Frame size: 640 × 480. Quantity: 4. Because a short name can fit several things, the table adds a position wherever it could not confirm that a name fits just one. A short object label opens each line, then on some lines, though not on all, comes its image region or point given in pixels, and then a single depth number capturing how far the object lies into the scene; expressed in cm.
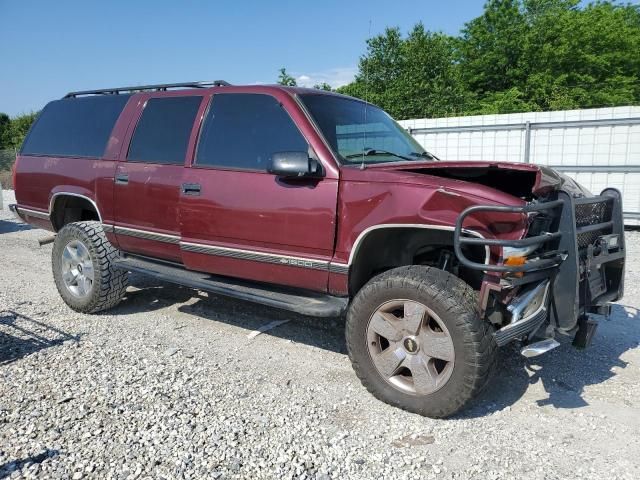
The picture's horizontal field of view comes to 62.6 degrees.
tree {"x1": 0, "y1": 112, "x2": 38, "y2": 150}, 3195
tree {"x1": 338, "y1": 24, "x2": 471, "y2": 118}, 2062
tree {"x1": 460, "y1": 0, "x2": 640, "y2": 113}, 2673
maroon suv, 303
